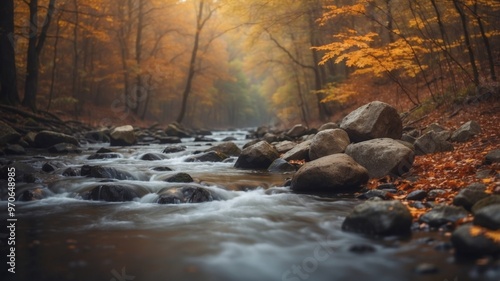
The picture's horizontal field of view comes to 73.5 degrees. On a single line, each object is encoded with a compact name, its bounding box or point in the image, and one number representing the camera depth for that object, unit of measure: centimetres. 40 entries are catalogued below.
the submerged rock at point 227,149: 1204
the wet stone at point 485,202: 383
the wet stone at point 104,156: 1074
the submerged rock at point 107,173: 760
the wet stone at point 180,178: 727
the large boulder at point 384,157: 679
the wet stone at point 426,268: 316
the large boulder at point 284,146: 1156
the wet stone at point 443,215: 411
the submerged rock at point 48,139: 1220
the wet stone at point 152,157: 1122
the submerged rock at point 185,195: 596
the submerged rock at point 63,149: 1179
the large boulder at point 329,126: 1181
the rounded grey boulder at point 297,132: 1630
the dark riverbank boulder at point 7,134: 1076
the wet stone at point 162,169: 877
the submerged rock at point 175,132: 2216
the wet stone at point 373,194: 572
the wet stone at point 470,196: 434
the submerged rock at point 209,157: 1091
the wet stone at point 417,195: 525
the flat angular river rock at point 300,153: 959
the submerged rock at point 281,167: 881
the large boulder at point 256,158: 938
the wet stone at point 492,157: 595
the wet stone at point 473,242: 322
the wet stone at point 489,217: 343
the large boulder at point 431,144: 789
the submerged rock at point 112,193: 606
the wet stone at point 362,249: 368
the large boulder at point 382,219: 400
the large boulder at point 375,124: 833
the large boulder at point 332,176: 639
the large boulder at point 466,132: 811
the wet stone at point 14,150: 1034
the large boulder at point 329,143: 844
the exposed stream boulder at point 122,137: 1547
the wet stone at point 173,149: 1277
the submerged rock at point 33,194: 595
